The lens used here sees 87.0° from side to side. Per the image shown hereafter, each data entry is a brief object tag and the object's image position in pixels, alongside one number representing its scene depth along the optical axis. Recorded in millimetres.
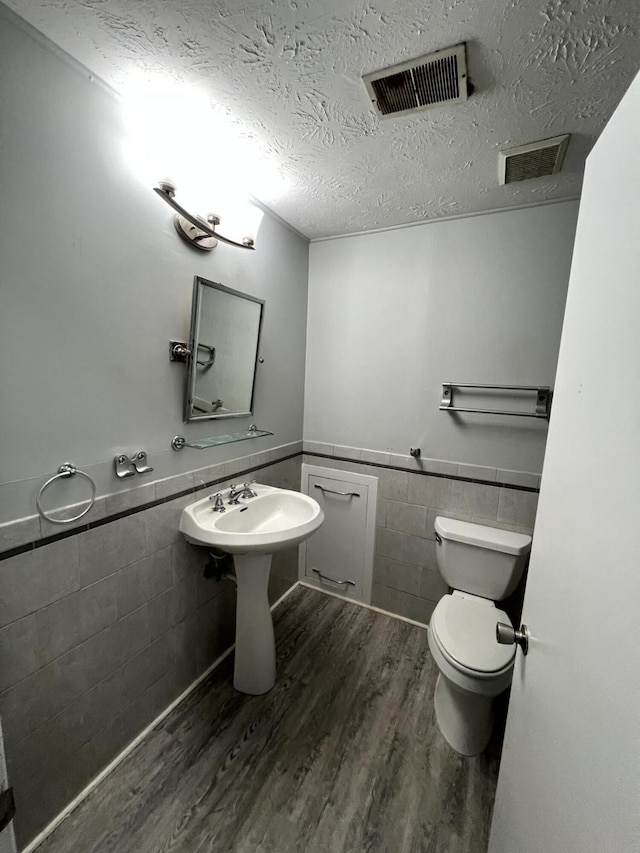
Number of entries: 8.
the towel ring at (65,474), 973
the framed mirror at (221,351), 1383
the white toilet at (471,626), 1235
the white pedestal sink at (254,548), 1323
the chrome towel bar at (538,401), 1575
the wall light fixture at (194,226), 1101
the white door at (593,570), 364
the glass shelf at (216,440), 1378
